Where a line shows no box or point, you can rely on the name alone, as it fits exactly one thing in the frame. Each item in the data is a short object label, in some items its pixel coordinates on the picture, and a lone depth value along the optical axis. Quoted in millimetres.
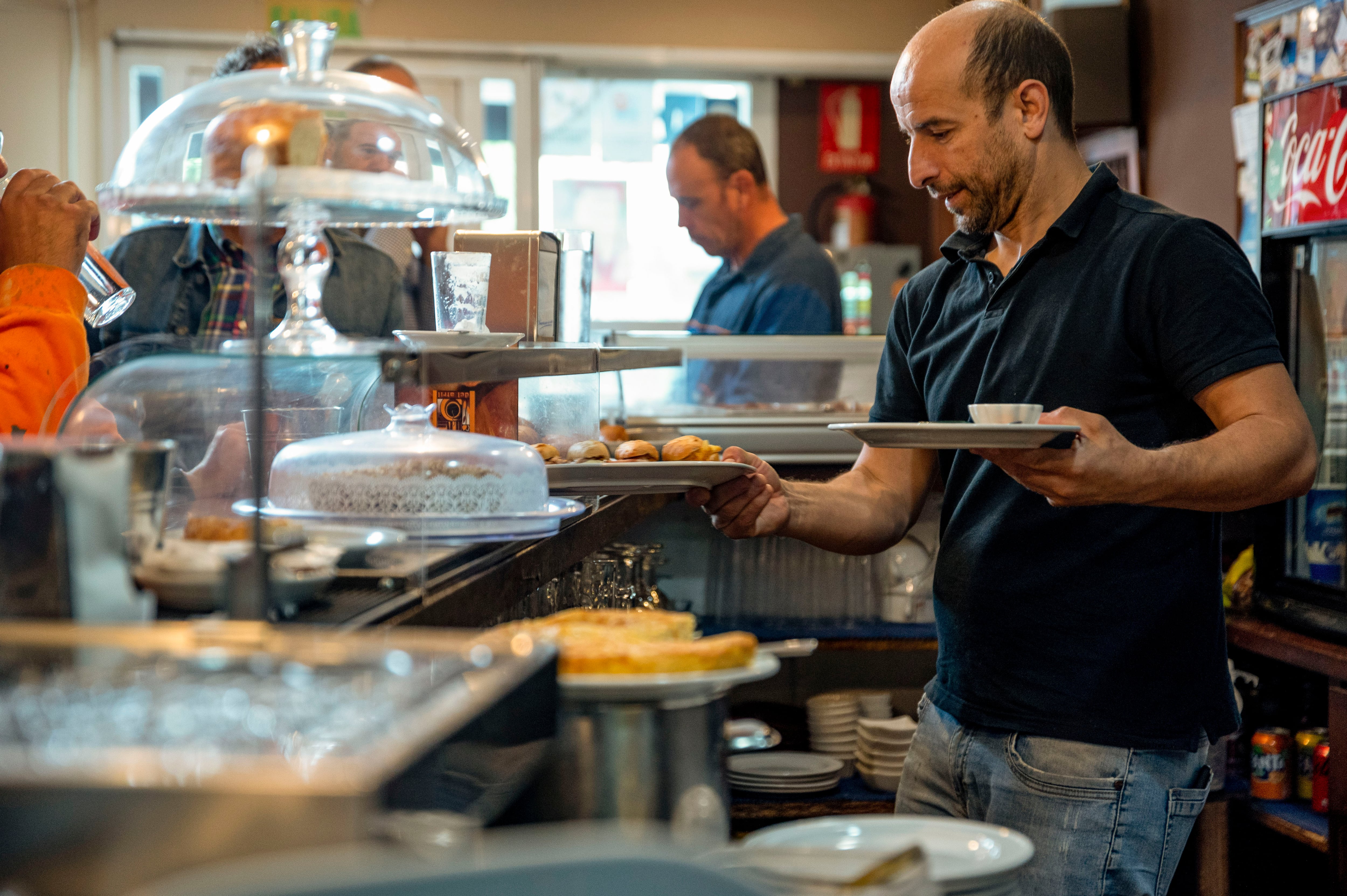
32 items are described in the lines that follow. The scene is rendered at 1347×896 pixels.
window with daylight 6320
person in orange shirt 1512
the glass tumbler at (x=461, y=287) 1822
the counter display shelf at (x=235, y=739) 691
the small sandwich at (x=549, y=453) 1844
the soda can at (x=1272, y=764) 3029
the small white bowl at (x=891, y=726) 3021
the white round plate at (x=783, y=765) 3025
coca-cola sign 2836
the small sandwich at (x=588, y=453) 1923
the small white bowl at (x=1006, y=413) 1545
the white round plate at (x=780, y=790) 2980
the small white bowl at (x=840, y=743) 3213
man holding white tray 1677
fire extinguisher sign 6453
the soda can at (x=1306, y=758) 3014
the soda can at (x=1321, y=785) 2943
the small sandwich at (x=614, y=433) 2740
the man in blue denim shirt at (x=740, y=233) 3916
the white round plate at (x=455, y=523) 1315
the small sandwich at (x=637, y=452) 1933
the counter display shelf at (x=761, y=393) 3123
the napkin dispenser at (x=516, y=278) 2002
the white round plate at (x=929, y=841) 1000
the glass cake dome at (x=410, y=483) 1322
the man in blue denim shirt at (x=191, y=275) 2854
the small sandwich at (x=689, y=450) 1969
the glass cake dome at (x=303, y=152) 1170
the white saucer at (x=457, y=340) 1413
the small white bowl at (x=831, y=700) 3234
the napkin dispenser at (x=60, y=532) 994
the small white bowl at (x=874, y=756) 3004
